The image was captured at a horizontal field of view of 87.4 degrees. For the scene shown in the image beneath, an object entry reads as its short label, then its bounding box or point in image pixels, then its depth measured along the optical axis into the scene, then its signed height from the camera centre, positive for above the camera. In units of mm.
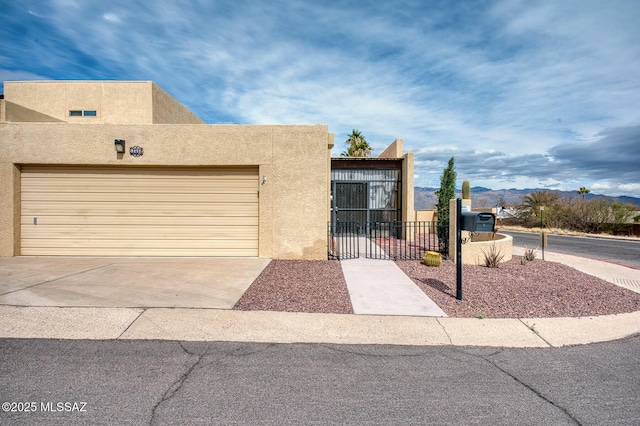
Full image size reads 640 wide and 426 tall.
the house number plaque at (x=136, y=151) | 9281 +1689
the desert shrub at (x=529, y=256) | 9977 -1311
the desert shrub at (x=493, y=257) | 8812 -1211
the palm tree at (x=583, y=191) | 37638 +2500
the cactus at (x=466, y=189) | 17406 +1207
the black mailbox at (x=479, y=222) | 5727 -169
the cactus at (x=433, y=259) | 8820 -1238
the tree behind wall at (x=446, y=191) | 11259 +729
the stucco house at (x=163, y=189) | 9258 +643
